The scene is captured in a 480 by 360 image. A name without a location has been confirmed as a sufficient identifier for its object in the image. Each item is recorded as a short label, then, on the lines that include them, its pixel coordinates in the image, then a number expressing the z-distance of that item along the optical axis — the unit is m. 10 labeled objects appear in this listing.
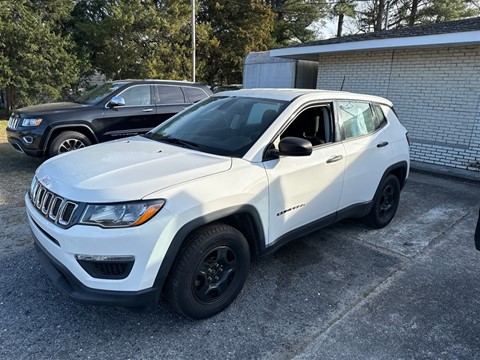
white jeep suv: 2.15
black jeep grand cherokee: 6.07
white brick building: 7.52
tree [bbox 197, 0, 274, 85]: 22.30
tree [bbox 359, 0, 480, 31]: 23.47
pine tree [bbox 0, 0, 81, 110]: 14.00
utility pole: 17.80
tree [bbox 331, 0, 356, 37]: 26.67
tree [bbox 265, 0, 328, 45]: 26.61
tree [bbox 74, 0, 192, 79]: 17.41
